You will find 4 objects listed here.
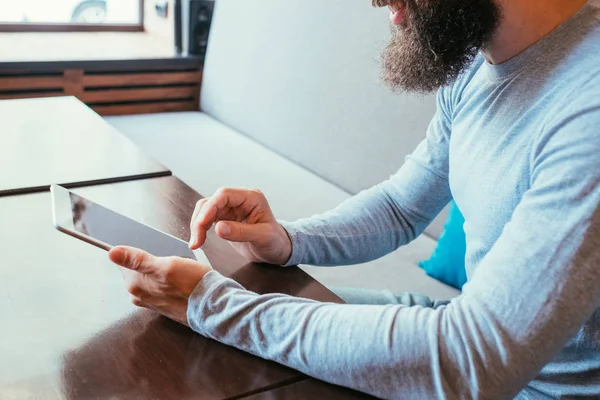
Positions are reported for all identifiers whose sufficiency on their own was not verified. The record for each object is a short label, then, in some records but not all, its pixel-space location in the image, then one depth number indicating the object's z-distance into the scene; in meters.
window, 3.27
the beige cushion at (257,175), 1.68
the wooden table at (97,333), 0.70
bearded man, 0.68
